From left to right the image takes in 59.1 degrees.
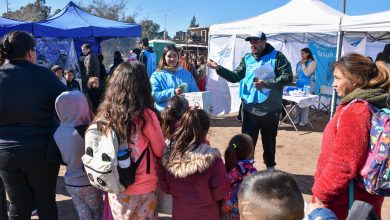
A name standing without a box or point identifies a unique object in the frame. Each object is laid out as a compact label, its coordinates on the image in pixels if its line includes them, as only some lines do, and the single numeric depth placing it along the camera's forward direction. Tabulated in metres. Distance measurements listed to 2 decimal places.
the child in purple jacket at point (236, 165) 2.42
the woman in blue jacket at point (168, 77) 3.33
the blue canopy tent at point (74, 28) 8.18
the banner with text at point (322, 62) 9.44
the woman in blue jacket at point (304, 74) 7.82
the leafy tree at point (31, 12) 36.88
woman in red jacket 1.73
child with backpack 2.04
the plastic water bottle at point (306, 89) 7.78
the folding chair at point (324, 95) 8.43
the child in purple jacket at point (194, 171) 2.13
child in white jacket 2.29
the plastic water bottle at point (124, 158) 2.02
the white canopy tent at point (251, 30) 6.79
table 7.26
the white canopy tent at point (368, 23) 5.44
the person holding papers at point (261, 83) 3.70
